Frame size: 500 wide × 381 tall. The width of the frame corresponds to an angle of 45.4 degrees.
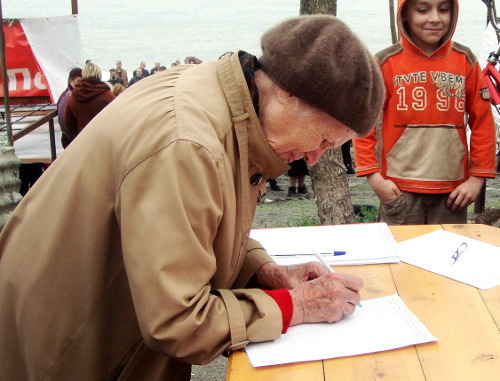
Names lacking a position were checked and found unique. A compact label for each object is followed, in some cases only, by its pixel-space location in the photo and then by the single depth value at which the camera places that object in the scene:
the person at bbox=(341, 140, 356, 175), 8.24
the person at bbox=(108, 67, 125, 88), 12.42
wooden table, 1.23
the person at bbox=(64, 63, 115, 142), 6.42
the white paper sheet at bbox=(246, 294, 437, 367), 1.30
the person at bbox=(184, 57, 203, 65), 8.83
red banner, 7.34
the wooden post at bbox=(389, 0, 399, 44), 7.08
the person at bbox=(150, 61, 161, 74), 12.98
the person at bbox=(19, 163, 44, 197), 7.59
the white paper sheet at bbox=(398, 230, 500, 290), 1.75
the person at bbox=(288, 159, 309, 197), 7.68
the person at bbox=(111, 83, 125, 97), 7.93
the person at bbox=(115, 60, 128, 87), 13.27
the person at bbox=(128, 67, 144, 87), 12.99
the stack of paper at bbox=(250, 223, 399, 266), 1.90
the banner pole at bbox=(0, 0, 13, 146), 3.28
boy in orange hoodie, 2.87
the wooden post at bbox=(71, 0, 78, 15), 7.44
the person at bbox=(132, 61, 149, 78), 13.63
